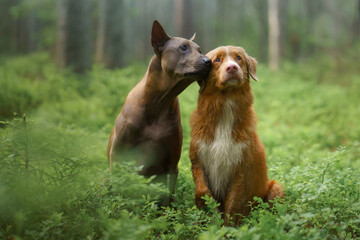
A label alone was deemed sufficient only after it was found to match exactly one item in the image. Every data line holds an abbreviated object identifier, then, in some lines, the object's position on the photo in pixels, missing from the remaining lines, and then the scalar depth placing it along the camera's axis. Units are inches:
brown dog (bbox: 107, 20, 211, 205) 134.0
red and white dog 136.3
